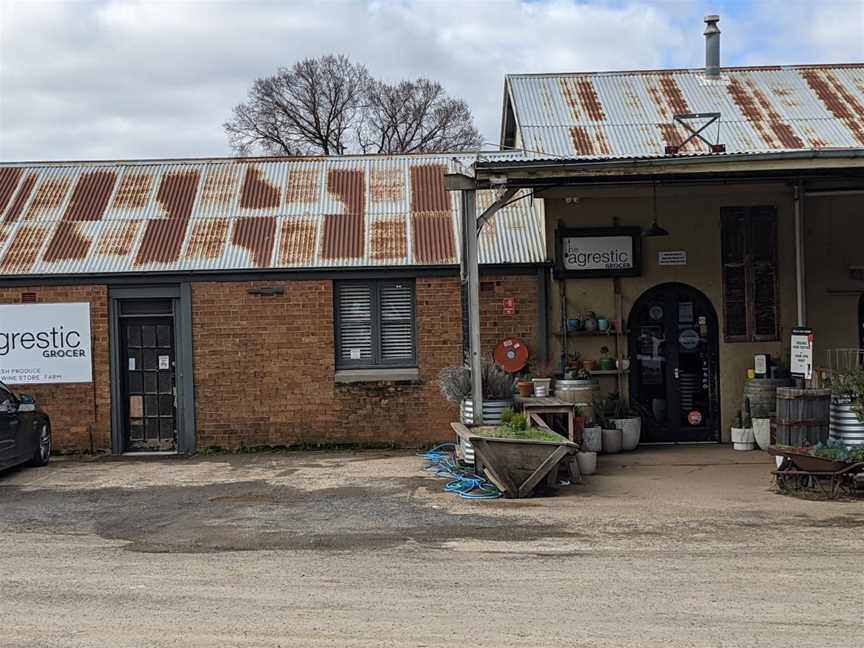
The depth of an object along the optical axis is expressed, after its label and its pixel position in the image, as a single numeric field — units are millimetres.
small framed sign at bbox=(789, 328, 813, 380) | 14086
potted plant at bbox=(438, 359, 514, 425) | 13133
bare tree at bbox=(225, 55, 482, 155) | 50031
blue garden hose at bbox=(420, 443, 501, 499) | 11874
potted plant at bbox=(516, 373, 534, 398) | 13922
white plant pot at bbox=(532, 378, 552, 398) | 13938
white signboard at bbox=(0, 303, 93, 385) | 16234
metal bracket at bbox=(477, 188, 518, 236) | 12680
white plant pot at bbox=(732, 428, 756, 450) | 15172
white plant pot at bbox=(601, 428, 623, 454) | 15067
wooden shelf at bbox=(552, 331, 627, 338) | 15927
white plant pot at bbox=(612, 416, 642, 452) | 15266
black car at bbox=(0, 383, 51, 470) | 13578
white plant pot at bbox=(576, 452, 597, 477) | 13102
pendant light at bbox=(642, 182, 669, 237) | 14969
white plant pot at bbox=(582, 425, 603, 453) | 14546
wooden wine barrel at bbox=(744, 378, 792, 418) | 15109
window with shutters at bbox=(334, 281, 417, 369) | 16406
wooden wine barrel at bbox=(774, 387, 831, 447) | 11602
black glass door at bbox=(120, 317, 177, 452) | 16531
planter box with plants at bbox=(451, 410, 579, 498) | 11273
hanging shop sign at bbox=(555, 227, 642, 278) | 15992
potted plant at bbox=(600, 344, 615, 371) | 15883
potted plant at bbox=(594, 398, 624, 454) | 15070
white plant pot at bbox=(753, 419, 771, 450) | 14969
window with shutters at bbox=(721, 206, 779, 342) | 15977
